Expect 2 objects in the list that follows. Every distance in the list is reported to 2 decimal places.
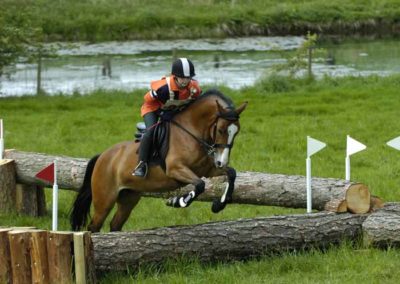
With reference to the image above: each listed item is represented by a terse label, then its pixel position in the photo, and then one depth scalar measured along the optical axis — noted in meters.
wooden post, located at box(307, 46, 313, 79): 48.56
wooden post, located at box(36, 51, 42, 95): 48.74
